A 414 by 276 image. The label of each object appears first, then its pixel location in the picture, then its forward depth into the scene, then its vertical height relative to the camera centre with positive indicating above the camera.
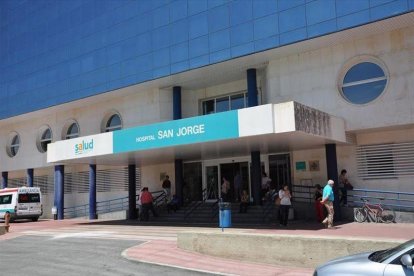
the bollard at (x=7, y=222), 21.80 -1.69
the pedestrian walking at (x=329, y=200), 15.52 -0.83
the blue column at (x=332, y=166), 19.47 +0.42
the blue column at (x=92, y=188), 28.77 -0.23
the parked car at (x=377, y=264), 5.30 -1.11
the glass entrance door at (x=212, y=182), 26.23 -0.11
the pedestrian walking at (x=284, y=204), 17.47 -1.03
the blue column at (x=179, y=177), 25.68 +0.24
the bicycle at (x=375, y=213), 17.70 -1.52
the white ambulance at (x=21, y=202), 29.42 -1.01
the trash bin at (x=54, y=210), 31.09 -1.68
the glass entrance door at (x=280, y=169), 23.11 +0.44
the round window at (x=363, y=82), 19.64 +4.04
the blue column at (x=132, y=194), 26.20 -0.64
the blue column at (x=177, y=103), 26.27 +4.56
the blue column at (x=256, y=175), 21.56 +0.16
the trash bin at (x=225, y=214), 16.27 -1.24
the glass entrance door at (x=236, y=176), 24.44 +0.15
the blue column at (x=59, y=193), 31.06 -0.51
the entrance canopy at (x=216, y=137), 15.58 +1.71
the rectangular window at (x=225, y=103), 25.92 +4.48
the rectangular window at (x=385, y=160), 19.45 +0.58
